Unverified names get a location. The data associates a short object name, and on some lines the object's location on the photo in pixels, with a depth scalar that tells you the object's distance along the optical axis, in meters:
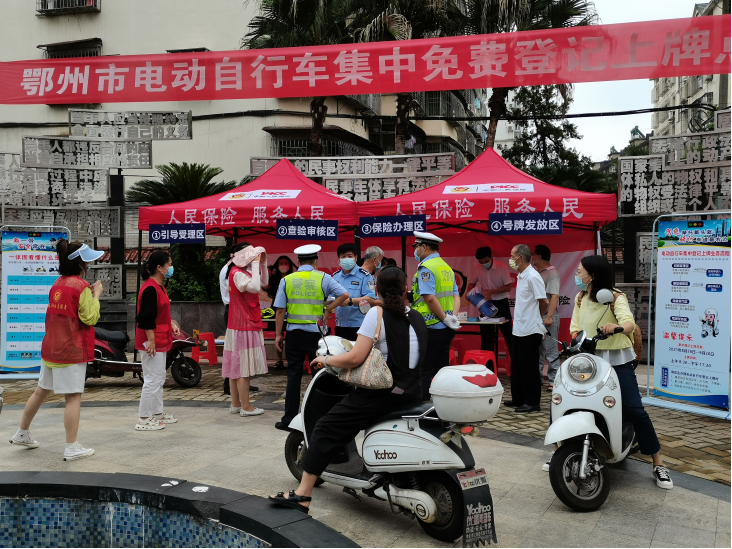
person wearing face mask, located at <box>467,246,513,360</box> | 9.60
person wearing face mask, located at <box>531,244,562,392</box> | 8.75
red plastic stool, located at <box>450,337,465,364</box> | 9.79
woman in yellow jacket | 4.73
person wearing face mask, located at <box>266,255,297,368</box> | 11.84
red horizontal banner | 7.14
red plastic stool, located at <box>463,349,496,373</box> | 8.05
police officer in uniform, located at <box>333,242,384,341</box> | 7.68
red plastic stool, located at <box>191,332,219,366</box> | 10.51
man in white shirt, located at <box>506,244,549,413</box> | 7.09
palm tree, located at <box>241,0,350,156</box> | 15.10
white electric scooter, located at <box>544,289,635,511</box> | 4.27
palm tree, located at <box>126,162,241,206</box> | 16.69
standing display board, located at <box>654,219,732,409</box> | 6.79
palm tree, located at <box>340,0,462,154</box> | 15.82
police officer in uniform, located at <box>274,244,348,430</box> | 6.32
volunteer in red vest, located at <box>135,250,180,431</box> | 6.30
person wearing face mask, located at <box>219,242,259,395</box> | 7.90
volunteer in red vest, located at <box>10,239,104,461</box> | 5.39
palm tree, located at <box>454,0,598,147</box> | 15.30
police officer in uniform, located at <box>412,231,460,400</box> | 6.50
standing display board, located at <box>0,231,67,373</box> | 9.37
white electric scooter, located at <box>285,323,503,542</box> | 3.68
